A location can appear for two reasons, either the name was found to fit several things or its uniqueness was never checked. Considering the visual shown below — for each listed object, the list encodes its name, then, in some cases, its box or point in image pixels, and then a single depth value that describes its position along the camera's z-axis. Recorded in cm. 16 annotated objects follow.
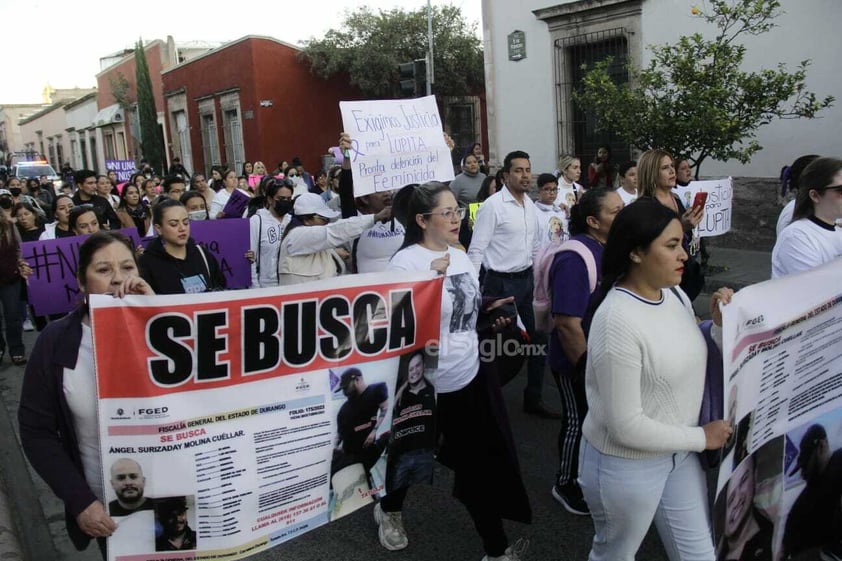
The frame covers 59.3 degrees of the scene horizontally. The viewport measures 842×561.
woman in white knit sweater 227
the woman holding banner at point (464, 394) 330
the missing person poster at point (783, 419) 236
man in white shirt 541
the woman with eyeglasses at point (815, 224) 341
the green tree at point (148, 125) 3288
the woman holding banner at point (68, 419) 236
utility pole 1956
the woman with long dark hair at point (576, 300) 345
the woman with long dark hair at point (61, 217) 728
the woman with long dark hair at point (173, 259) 419
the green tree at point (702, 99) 941
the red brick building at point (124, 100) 3353
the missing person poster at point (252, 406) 240
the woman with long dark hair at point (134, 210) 899
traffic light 1136
